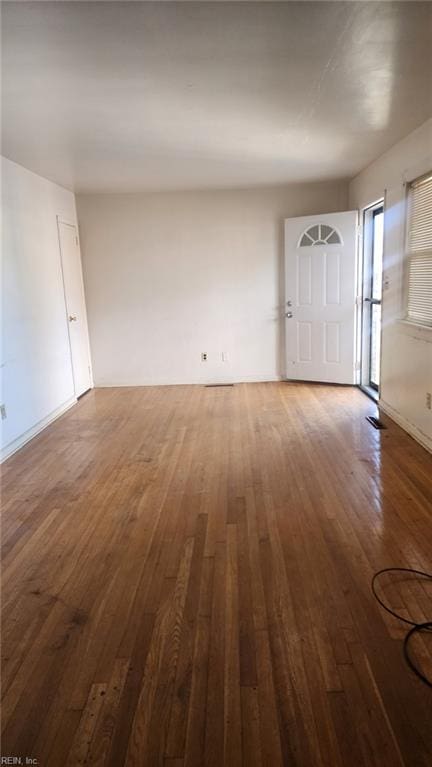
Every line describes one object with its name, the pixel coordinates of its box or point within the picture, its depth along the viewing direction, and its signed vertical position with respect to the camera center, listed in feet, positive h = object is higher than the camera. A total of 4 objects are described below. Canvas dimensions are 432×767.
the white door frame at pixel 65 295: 17.04 -0.26
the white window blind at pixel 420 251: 11.73 +0.46
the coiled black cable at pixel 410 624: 5.39 -4.49
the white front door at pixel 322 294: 17.79 -0.79
